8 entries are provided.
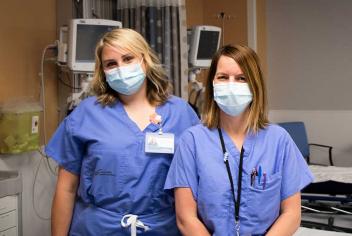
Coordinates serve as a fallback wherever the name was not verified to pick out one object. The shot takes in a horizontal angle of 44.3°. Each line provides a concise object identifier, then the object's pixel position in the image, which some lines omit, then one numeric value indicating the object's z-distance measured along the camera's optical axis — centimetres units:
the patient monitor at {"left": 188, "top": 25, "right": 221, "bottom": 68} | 327
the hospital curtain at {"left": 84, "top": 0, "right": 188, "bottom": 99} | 295
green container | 250
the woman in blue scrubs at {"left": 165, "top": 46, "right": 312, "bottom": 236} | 127
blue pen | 129
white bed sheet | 309
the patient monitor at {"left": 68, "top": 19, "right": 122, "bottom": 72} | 260
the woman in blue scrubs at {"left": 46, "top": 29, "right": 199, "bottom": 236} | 139
